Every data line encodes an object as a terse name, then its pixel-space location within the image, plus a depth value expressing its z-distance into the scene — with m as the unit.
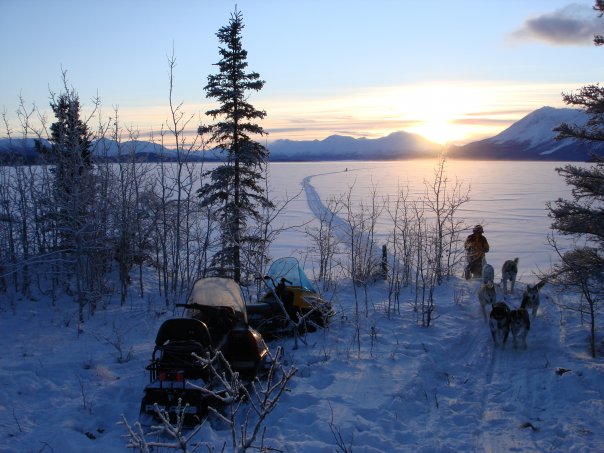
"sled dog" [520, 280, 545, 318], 10.12
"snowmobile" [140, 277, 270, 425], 5.75
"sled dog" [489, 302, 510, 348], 8.70
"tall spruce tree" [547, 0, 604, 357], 7.84
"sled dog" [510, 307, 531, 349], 8.66
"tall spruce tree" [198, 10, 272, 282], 15.52
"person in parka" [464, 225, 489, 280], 15.14
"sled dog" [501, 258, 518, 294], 12.33
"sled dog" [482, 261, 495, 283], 12.72
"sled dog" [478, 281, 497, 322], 10.56
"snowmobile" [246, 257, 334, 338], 9.55
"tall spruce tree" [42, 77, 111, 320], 12.05
